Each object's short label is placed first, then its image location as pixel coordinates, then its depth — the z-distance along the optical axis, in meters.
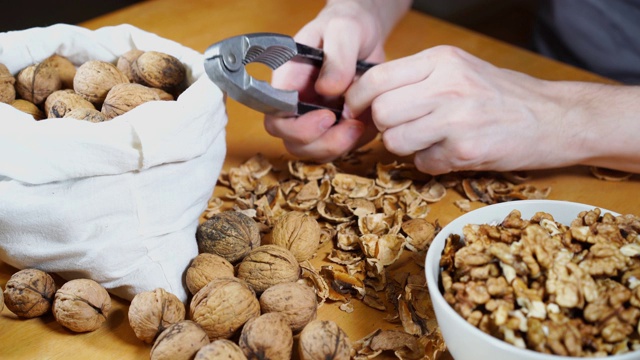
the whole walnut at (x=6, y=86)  0.96
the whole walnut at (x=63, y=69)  1.02
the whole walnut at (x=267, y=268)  0.90
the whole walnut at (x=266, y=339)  0.79
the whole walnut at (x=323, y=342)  0.78
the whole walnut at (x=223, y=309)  0.83
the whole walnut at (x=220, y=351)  0.76
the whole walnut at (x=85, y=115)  0.89
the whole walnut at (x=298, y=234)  0.98
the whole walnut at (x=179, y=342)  0.78
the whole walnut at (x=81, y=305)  0.84
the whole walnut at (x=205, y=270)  0.90
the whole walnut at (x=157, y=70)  0.98
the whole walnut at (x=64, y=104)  0.92
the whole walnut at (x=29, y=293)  0.86
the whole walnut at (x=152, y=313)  0.83
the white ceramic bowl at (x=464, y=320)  0.67
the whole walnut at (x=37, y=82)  0.98
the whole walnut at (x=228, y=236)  0.95
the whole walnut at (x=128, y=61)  1.02
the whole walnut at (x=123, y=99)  0.92
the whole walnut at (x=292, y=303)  0.85
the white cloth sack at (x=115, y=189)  0.83
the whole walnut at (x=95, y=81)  0.97
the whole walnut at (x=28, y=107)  0.96
